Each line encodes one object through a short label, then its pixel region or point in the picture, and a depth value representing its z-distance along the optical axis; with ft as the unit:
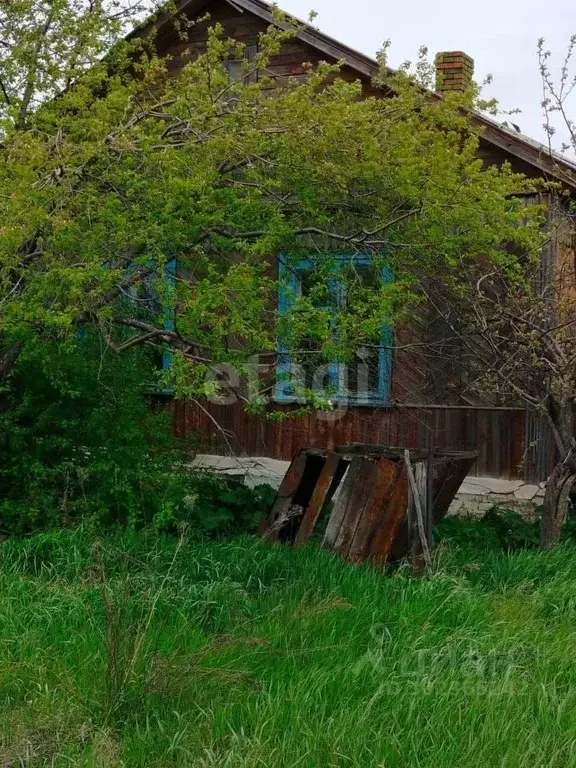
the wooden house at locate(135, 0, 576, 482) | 33.50
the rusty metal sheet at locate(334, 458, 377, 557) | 24.40
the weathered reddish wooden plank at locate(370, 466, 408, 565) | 23.93
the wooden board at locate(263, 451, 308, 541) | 26.78
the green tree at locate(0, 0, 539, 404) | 21.58
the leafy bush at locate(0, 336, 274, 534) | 25.12
